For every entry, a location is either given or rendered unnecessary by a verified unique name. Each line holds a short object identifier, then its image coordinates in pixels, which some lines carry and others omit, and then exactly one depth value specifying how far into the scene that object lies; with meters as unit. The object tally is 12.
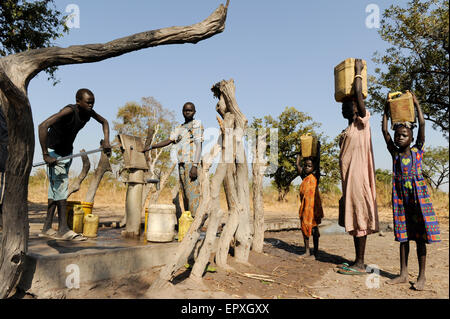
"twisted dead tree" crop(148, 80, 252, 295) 3.41
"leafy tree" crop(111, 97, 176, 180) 30.84
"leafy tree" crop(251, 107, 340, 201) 22.89
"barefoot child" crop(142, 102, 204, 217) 5.28
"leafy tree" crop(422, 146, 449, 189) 31.22
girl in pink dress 4.07
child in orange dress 4.99
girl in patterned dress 3.50
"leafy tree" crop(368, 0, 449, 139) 10.97
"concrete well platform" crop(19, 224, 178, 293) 2.75
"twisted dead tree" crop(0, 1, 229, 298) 2.60
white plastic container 4.07
